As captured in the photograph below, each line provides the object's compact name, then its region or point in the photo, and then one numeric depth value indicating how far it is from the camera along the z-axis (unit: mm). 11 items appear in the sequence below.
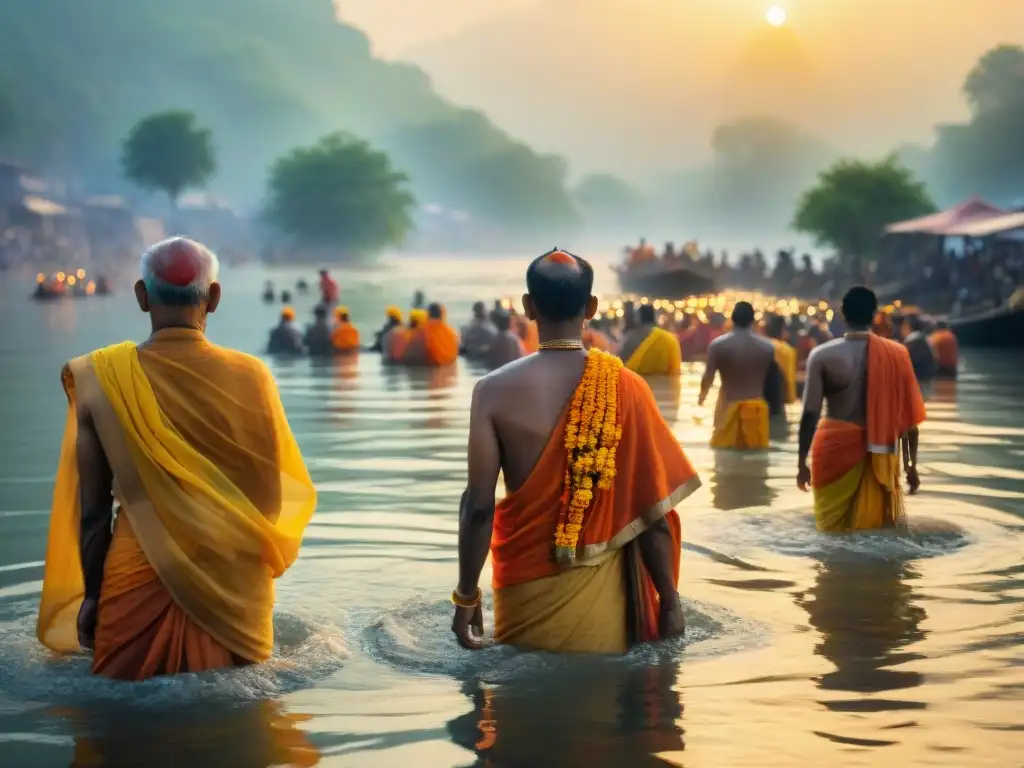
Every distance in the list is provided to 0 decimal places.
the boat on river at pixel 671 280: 56156
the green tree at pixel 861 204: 62500
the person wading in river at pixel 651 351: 19797
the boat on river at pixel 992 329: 28875
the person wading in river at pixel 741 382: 14000
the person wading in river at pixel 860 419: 9391
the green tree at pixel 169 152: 118688
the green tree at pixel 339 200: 121938
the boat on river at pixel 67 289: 51062
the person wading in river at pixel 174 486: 5965
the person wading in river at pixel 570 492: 6027
